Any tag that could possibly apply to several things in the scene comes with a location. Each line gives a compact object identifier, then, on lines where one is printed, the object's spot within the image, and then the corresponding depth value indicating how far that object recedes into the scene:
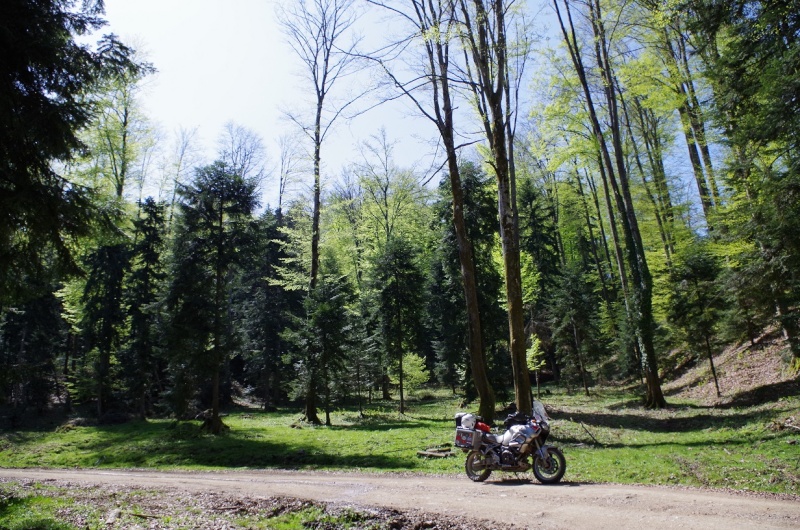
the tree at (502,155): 11.66
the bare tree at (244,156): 33.54
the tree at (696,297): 18.92
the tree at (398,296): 23.61
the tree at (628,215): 17.14
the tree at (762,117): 8.32
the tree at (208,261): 19.14
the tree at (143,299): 25.50
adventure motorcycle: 7.77
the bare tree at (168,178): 31.73
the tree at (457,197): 14.11
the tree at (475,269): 22.72
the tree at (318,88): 20.56
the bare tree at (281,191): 36.73
